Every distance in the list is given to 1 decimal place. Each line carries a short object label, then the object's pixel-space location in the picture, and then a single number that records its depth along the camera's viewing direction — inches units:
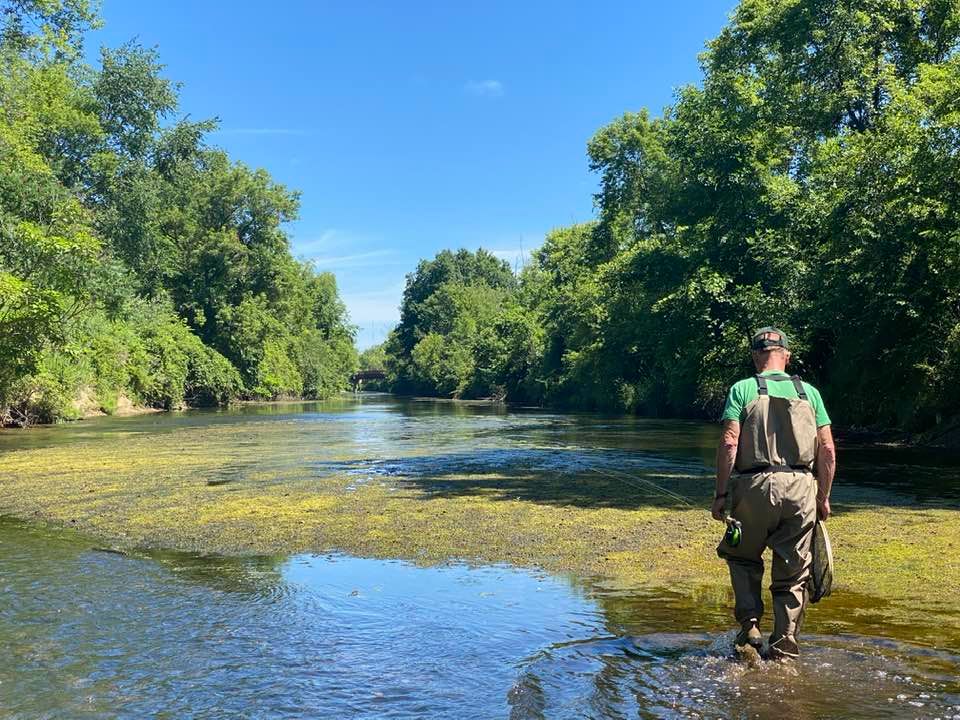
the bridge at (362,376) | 6752.0
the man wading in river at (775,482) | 222.1
